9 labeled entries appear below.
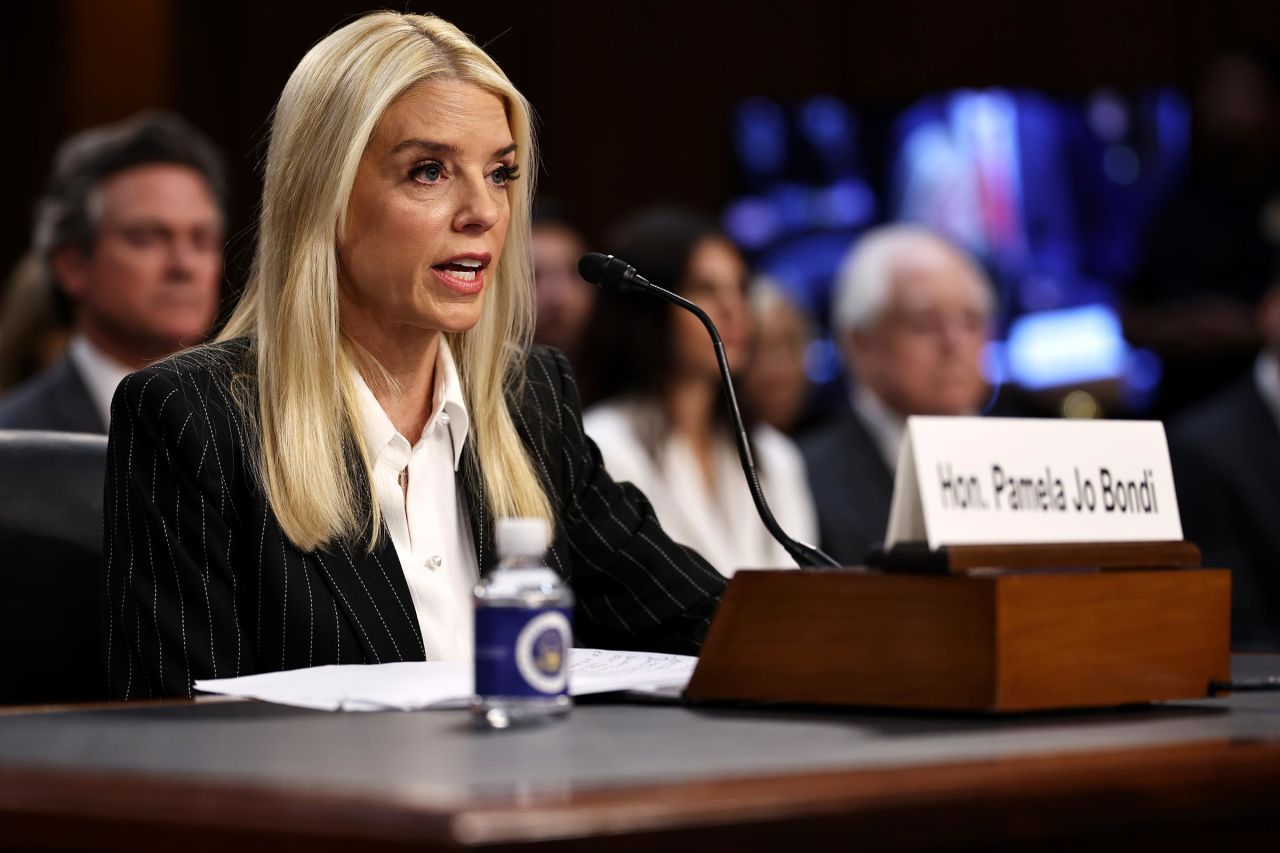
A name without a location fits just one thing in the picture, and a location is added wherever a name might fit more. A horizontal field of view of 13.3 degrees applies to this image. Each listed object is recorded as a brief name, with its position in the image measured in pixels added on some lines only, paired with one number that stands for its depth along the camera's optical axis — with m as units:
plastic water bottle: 3.49
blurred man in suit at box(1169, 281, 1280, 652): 6.72
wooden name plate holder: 3.53
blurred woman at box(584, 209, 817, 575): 7.08
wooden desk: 3.12
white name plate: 3.55
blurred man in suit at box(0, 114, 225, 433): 6.72
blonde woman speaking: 3.94
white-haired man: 7.62
